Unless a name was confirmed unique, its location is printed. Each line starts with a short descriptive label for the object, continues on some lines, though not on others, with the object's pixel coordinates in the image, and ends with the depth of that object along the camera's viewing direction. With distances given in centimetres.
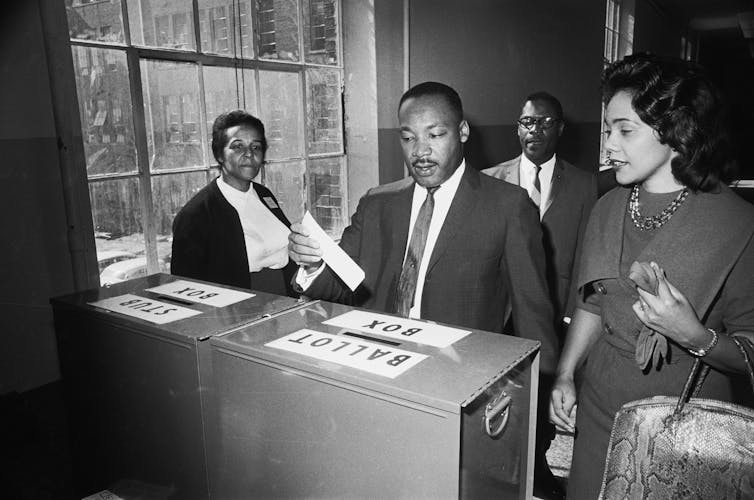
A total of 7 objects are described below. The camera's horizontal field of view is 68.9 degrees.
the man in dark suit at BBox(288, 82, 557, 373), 163
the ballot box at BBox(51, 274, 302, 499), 108
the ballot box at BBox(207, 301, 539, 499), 79
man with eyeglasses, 285
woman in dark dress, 115
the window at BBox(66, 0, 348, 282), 320
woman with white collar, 248
